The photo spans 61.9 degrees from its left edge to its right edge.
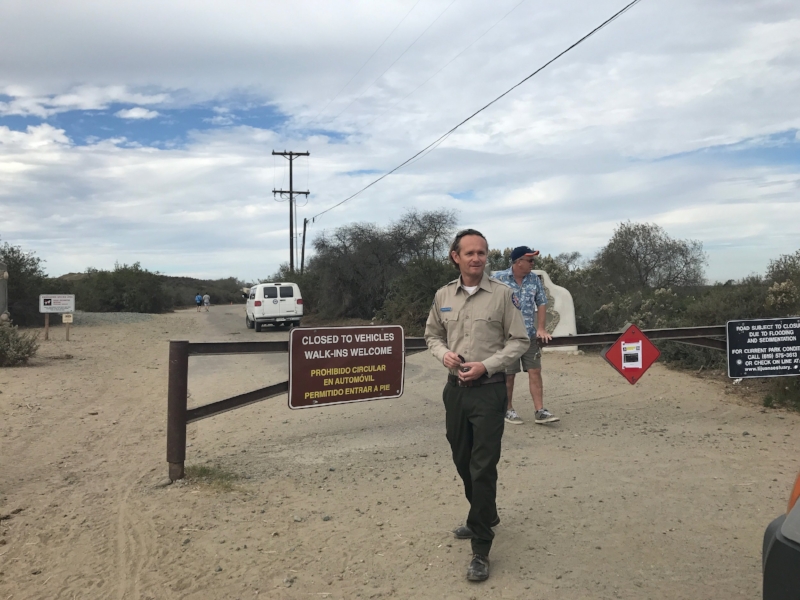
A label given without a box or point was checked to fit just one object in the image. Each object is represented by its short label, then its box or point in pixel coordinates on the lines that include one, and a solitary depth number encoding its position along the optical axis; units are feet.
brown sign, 19.12
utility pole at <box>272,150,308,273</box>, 143.43
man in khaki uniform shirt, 11.87
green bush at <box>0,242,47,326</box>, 92.94
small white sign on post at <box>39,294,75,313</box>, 64.73
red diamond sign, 23.30
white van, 76.79
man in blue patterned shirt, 21.58
